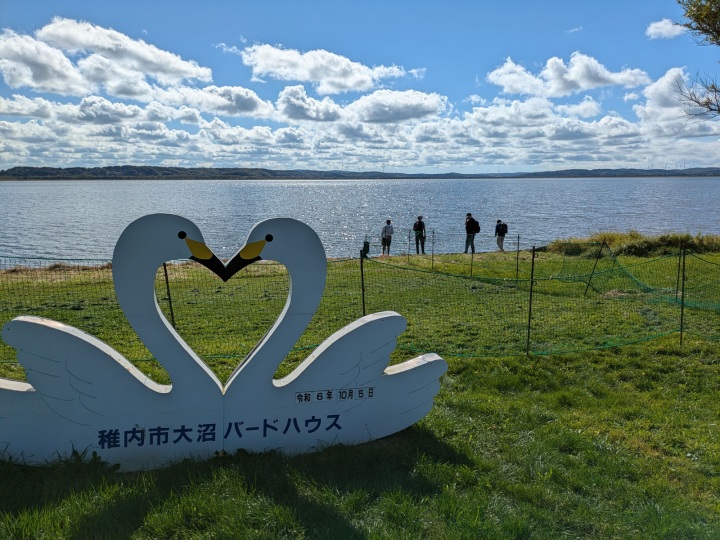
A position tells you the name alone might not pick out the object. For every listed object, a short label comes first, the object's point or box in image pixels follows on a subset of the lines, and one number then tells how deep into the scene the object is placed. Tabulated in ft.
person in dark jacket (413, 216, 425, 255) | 89.30
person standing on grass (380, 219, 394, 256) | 88.17
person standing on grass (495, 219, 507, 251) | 93.15
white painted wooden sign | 17.28
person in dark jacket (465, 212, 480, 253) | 90.38
